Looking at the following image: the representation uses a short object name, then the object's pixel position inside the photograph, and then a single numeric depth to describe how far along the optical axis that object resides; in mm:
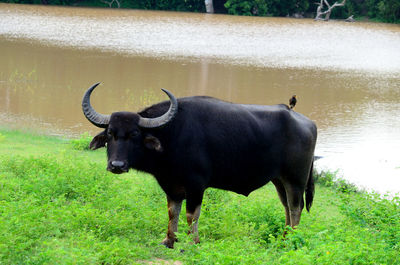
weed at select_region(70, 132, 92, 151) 20720
